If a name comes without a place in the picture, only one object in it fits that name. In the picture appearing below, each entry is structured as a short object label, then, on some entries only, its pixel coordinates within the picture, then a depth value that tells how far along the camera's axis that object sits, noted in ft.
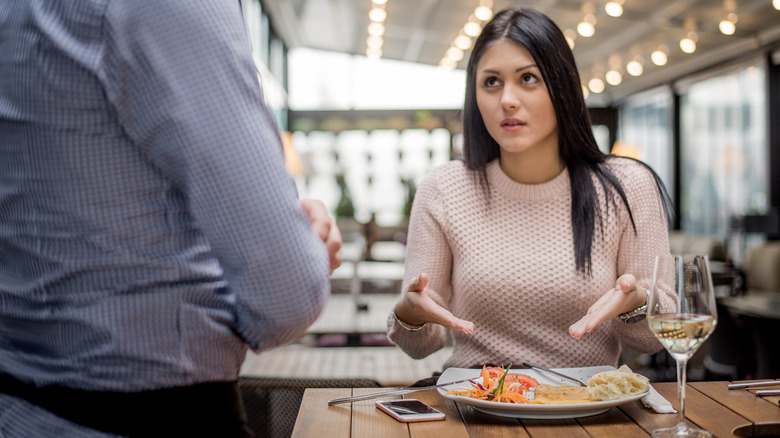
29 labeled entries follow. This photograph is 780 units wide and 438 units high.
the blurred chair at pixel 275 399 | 5.79
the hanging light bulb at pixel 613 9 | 22.63
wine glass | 3.17
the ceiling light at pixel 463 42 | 27.86
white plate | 3.43
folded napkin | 3.65
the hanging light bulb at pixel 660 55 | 28.76
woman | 5.20
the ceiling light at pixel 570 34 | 27.46
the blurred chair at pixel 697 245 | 24.15
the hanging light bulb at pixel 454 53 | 32.07
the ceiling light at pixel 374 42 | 30.88
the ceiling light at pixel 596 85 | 34.35
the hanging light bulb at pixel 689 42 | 26.61
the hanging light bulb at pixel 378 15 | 25.14
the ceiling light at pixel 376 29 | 27.63
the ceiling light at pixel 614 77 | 33.80
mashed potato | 3.60
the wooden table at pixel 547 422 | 3.40
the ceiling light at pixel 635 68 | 31.38
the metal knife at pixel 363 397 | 3.86
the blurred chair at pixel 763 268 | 20.86
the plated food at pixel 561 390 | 3.61
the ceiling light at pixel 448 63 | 34.47
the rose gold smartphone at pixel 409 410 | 3.57
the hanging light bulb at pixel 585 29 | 24.98
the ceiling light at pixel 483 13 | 23.67
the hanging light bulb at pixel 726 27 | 23.65
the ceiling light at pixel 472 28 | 25.62
